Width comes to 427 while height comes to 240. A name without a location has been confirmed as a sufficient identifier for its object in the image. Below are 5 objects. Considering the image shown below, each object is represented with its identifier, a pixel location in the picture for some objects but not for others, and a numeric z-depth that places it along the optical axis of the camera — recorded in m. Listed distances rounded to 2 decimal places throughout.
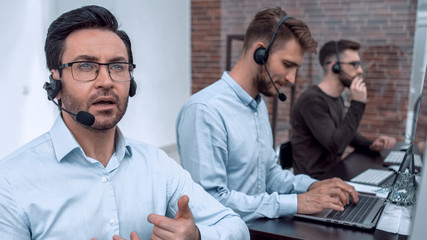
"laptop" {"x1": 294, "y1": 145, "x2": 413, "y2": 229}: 1.15
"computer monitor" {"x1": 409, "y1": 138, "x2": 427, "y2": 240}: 0.62
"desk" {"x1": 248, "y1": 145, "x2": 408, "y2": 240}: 1.08
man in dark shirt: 2.21
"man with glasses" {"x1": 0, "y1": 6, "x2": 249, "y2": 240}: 0.84
